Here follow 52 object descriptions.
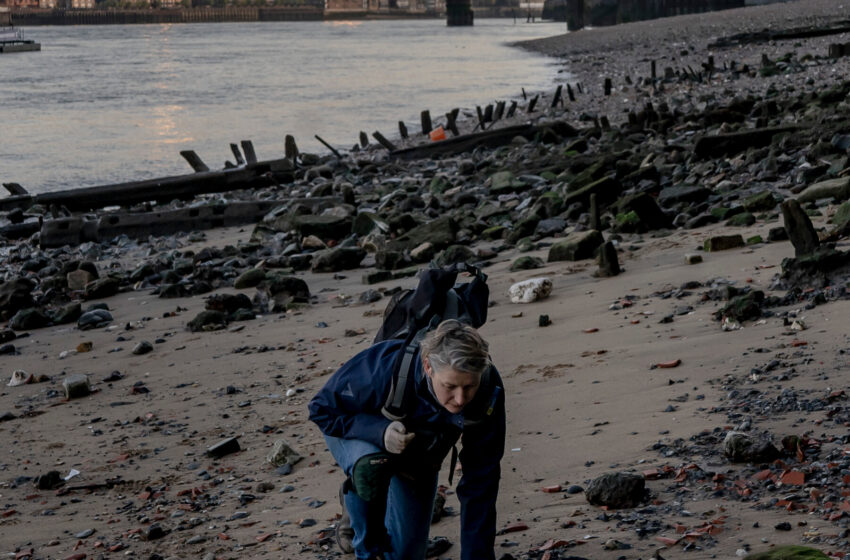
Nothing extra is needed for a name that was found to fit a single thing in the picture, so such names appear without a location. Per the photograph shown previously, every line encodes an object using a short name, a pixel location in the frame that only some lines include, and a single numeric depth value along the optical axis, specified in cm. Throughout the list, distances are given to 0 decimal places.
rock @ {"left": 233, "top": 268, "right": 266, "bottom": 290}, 1047
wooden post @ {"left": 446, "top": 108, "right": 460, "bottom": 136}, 2488
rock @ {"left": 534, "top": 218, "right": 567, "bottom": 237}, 1071
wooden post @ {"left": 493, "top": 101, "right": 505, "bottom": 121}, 2708
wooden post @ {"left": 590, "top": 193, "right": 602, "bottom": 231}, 992
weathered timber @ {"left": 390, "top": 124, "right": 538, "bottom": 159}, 2000
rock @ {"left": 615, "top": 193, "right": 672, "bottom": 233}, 1004
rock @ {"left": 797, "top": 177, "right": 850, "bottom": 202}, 942
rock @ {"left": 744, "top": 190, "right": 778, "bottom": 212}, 971
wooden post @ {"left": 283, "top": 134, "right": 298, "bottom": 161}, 2236
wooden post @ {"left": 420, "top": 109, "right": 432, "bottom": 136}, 2652
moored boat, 9306
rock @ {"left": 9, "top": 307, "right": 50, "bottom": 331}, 986
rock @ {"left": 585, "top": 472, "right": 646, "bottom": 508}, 420
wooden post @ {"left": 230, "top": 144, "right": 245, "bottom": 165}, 2191
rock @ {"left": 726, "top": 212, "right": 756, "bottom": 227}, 922
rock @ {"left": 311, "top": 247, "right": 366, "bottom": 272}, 1073
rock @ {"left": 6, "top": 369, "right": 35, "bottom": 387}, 809
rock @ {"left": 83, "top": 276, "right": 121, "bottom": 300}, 1089
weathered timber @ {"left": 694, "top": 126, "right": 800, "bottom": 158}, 1277
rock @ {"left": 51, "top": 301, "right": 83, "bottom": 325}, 999
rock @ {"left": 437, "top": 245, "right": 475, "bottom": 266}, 997
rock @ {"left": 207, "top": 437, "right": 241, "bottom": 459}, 597
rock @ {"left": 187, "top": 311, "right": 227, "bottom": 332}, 900
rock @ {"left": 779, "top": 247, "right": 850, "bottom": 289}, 672
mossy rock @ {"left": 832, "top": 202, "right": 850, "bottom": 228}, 808
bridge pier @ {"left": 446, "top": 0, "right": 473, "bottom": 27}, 15150
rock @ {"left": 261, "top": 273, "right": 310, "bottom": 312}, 949
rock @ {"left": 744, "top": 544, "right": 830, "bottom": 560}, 328
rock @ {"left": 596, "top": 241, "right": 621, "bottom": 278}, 843
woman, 304
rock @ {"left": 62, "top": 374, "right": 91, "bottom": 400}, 759
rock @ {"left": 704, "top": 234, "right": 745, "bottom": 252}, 843
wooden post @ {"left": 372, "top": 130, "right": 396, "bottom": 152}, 2259
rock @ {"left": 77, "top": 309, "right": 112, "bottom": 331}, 966
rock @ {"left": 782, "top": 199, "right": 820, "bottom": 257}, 718
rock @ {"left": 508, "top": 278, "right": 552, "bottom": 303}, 817
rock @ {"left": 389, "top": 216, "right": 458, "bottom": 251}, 1091
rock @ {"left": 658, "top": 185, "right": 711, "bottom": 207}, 1070
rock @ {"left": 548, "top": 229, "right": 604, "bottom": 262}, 920
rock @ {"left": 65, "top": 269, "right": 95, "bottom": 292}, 1144
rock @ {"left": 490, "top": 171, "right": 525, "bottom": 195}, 1396
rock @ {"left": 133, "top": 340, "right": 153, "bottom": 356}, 855
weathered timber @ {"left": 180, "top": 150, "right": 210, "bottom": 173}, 2106
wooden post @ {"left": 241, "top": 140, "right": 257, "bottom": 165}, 2120
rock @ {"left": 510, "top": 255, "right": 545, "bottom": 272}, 930
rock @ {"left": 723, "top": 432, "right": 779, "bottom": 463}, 432
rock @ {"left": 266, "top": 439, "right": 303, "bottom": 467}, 564
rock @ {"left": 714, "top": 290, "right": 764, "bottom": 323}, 639
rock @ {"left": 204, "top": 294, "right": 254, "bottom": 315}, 945
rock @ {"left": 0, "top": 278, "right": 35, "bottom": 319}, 1053
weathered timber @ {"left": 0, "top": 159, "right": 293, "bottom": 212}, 1747
